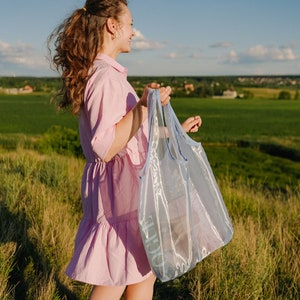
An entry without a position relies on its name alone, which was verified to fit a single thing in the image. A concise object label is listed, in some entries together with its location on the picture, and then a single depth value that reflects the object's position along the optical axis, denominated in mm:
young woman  1957
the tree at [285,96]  81000
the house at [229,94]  85500
